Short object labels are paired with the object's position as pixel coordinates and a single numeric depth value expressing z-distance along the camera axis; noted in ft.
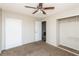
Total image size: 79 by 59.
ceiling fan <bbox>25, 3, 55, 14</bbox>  6.32
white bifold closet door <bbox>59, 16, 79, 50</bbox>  7.89
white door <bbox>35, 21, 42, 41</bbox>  13.28
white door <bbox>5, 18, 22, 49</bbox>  8.77
